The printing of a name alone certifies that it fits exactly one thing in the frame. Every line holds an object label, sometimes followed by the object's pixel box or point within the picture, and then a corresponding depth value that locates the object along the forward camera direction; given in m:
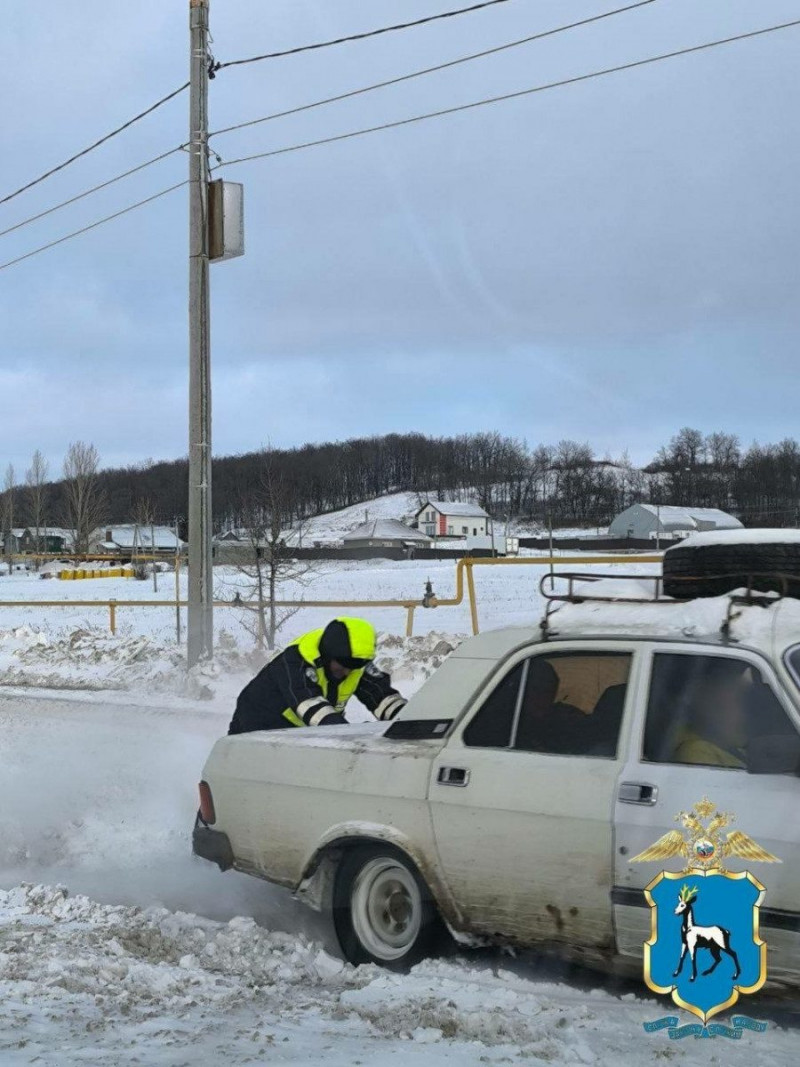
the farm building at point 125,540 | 94.06
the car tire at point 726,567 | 4.55
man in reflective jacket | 6.00
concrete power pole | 13.28
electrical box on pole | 13.30
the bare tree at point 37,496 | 80.75
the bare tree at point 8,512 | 79.94
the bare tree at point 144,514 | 72.44
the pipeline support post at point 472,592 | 13.34
